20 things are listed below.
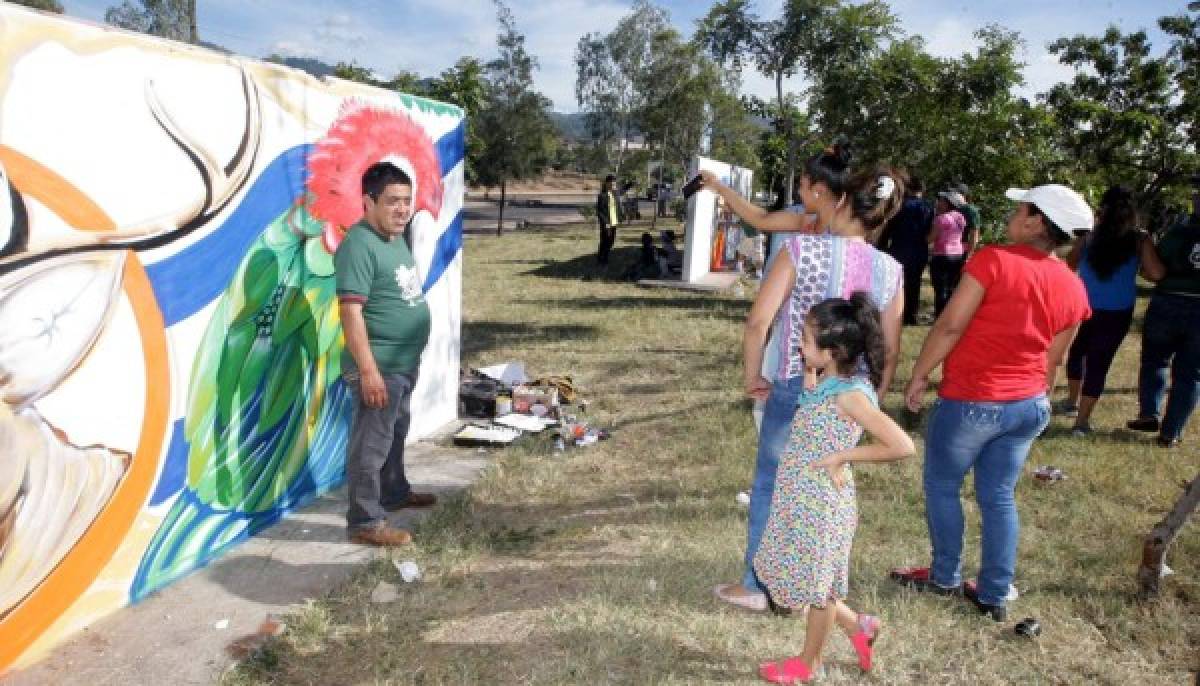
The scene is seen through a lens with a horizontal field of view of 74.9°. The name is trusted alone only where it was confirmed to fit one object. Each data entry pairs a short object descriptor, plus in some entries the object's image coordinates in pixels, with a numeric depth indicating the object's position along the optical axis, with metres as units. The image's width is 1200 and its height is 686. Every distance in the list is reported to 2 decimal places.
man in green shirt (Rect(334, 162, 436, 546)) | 3.62
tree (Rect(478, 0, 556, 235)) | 23.16
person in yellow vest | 15.62
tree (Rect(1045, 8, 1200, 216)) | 18.69
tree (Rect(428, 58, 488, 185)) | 16.17
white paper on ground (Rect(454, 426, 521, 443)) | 5.59
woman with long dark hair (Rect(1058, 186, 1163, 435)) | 5.82
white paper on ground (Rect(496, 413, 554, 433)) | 5.90
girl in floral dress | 2.66
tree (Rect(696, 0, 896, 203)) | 13.48
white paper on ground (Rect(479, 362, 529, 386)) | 6.86
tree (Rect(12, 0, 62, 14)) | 45.48
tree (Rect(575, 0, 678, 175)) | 44.62
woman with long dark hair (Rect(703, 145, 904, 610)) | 2.98
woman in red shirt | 3.16
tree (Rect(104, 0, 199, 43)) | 40.89
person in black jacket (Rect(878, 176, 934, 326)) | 9.80
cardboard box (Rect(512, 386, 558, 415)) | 6.30
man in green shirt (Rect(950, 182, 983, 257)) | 9.49
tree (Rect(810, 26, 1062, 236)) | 9.56
